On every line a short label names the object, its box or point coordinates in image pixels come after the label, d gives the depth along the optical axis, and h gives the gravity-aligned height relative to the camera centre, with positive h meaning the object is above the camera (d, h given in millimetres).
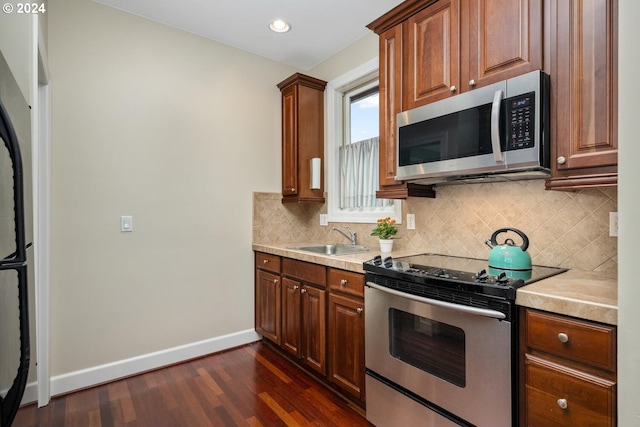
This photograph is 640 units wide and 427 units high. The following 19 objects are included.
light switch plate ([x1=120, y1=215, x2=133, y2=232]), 2531 -85
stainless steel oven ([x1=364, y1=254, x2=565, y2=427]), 1357 -626
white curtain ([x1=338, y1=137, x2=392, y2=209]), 2896 +326
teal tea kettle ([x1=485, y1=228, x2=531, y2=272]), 1639 -238
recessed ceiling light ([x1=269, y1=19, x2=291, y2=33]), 2699 +1530
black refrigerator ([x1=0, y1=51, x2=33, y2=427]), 867 -165
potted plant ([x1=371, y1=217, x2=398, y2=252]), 2426 -165
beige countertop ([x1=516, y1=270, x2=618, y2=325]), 1115 -317
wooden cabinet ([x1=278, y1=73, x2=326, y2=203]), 3189 +757
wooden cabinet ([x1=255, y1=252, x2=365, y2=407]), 2054 -774
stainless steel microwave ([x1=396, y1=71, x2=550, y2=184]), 1501 +386
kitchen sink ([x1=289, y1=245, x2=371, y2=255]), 2927 -344
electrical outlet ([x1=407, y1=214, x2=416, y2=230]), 2492 -88
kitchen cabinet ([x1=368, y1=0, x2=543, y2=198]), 1583 +858
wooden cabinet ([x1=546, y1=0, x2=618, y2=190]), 1316 +484
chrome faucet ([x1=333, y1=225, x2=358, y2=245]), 2980 -237
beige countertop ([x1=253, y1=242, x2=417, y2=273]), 2077 -322
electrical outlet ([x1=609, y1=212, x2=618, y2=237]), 1577 -71
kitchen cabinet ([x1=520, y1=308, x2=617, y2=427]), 1107 -579
